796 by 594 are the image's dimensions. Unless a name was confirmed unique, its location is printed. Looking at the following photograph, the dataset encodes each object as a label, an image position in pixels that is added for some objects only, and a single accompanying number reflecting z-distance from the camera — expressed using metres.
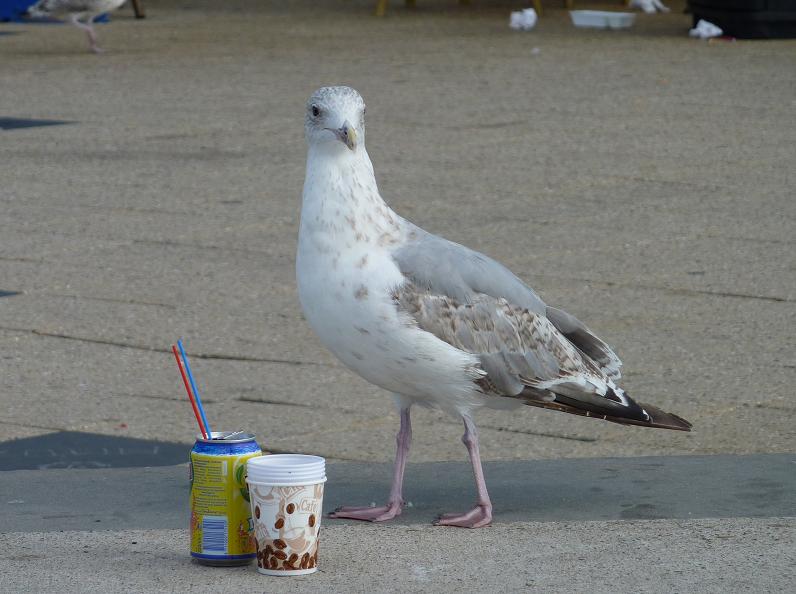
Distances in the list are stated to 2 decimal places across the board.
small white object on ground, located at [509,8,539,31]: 20.14
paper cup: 3.68
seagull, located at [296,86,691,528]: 4.08
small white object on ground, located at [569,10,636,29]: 20.16
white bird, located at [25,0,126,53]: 17.66
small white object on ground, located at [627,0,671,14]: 22.09
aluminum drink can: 3.79
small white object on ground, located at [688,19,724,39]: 18.34
